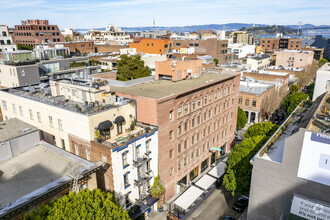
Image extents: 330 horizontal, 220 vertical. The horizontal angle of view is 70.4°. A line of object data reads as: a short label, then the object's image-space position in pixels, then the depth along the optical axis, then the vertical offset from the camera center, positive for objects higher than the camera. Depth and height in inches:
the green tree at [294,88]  3355.6 -643.7
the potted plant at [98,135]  1138.2 -434.9
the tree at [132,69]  2588.6 -280.5
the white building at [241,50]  5728.3 -190.0
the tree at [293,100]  2607.8 -645.8
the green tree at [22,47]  4274.1 -52.9
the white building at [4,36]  4106.8 +140.0
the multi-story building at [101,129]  1137.5 -450.9
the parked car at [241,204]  1469.0 -995.2
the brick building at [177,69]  1770.4 -203.8
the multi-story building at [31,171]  821.9 -524.2
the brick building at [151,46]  4498.0 -60.0
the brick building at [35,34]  4872.0 +205.7
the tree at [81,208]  737.6 -525.0
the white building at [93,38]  7754.9 +174.4
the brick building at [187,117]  1342.3 -489.8
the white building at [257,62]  4379.9 -375.4
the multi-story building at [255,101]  2723.9 -668.7
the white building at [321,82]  2138.3 -363.1
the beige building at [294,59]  4576.8 -330.7
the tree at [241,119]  2470.2 -781.3
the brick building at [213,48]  4520.2 -110.7
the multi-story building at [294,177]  922.1 -559.6
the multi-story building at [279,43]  7142.7 -47.0
